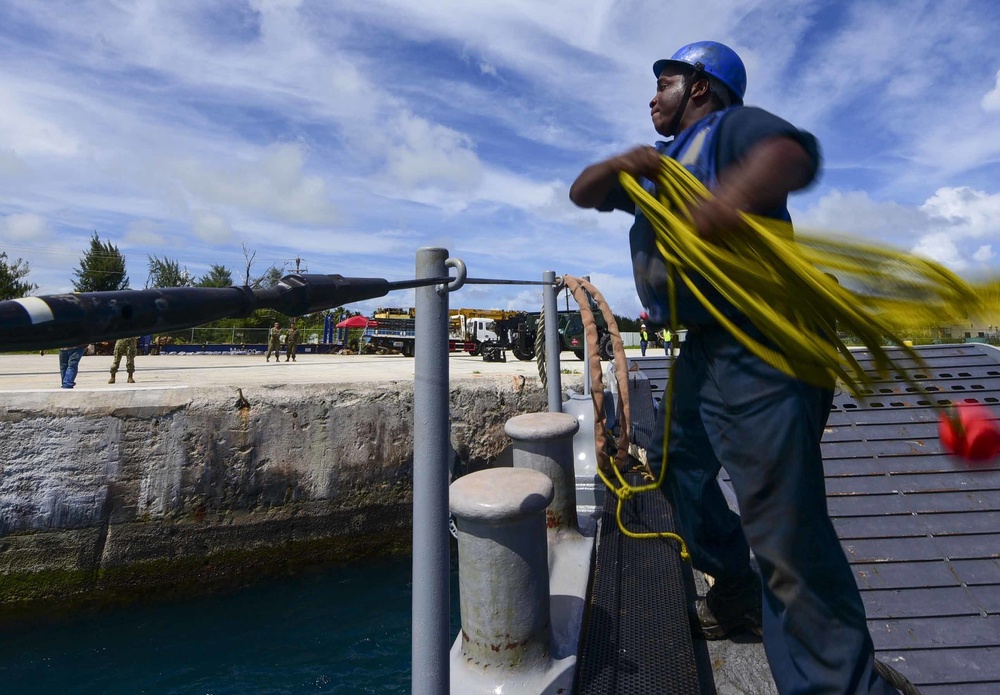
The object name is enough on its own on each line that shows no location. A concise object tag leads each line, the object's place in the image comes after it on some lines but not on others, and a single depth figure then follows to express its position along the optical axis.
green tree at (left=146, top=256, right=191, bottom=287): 47.28
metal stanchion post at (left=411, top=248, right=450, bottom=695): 1.18
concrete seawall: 5.18
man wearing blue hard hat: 1.38
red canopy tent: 33.81
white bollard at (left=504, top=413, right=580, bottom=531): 3.04
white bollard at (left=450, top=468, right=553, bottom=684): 1.91
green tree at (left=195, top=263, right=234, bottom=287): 50.47
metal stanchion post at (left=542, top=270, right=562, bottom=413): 3.75
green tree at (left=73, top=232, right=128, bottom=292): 41.69
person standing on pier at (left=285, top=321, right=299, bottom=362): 22.42
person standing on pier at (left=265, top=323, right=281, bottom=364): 22.23
